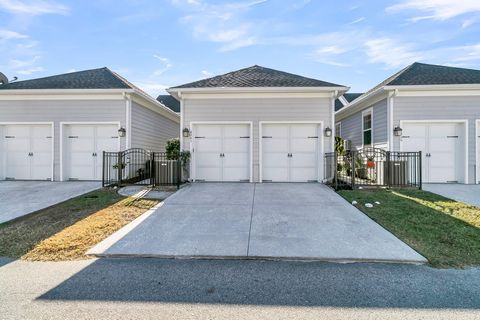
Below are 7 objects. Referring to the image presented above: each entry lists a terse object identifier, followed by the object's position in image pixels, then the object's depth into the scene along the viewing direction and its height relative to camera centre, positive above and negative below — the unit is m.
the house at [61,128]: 10.17 +1.11
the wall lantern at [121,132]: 10.03 +0.96
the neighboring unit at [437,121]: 9.51 +1.33
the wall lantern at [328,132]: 9.84 +0.96
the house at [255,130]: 9.93 +1.06
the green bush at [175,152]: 9.18 +0.23
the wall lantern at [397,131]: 9.53 +0.98
